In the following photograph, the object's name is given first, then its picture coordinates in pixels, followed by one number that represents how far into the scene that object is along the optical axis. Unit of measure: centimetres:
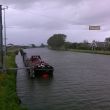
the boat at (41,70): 1731
